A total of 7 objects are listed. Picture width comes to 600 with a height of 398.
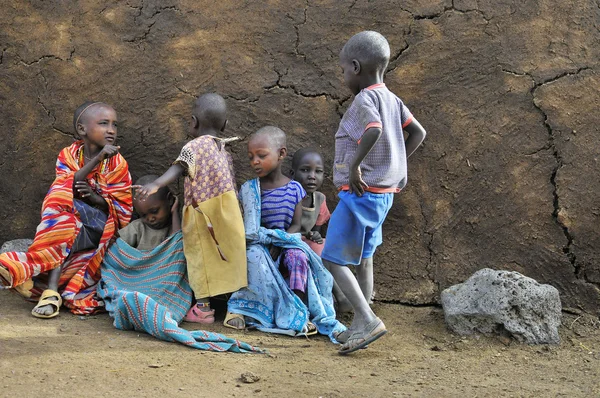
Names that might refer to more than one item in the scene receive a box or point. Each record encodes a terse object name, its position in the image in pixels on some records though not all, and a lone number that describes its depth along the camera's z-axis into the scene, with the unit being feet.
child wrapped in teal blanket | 32.04
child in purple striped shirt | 32.50
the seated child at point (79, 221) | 31.78
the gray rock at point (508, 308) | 29.60
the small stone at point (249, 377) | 24.18
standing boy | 27.37
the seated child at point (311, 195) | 33.32
